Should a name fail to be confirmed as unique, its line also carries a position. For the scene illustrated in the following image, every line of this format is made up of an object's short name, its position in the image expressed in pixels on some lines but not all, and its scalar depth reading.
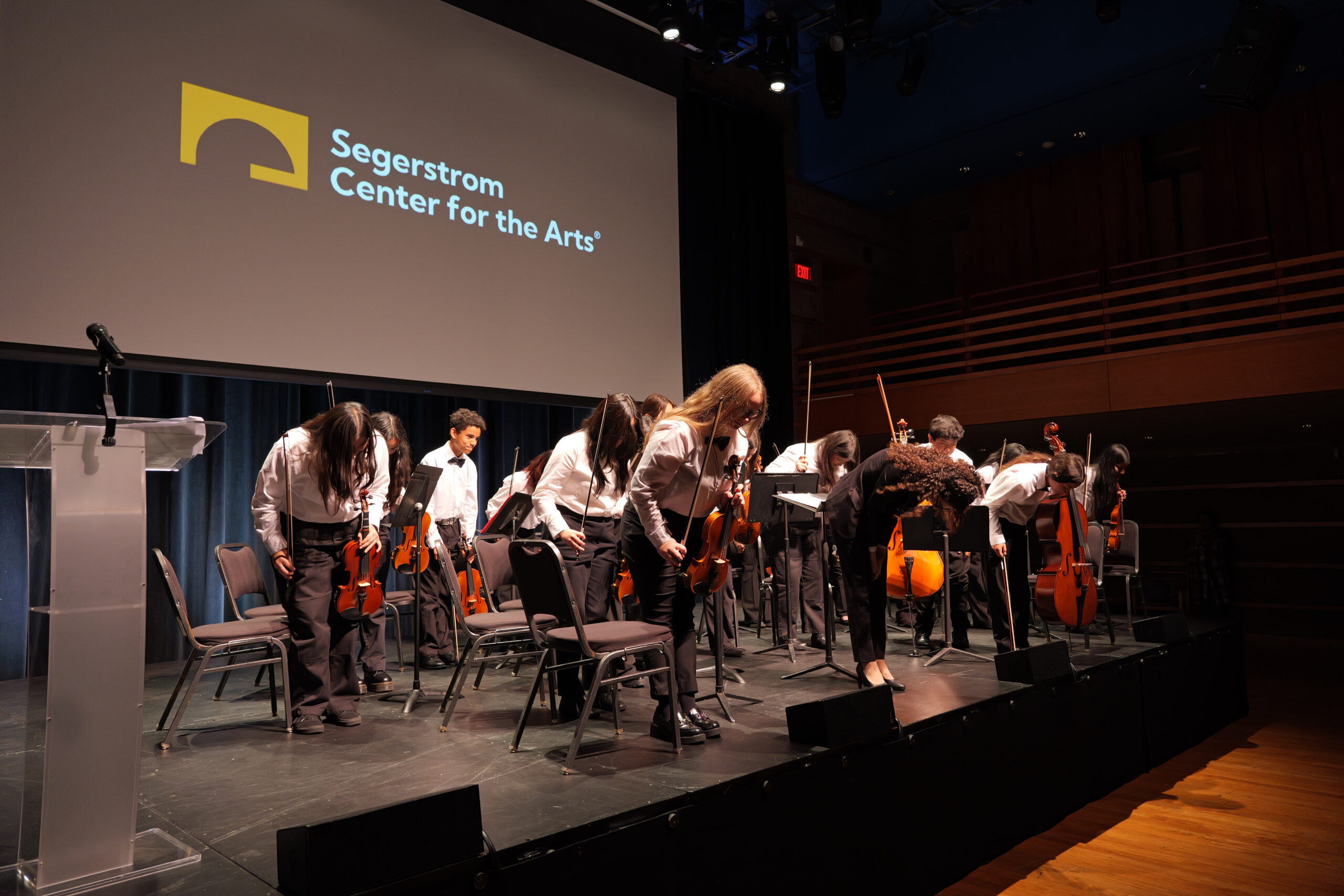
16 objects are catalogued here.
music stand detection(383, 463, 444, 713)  3.95
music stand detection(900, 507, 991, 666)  4.50
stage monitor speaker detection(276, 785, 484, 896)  1.68
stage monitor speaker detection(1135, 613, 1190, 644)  4.64
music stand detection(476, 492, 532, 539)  4.52
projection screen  4.31
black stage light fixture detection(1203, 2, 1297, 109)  6.77
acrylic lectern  1.82
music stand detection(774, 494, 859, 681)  4.09
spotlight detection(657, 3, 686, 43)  6.79
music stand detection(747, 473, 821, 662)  4.16
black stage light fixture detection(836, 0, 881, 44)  7.10
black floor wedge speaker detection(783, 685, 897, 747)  2.69
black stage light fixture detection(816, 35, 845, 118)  8.49
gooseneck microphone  1.86
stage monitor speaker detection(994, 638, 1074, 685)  3.61
